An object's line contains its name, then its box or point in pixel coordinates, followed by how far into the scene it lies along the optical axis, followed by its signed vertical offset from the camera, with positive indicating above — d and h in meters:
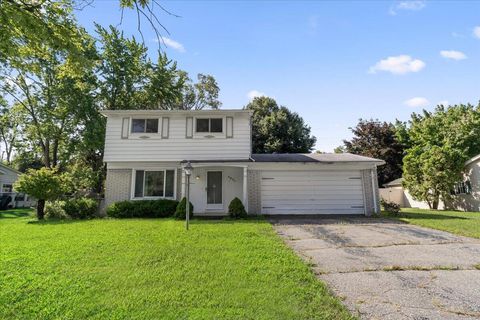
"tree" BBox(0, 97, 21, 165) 23.48 +7.76
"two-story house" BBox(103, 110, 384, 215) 12.98 +1.43
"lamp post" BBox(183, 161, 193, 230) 9.44 +1.04
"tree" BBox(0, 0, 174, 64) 4.11 +2.96
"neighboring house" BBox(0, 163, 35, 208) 22.07 +0.73
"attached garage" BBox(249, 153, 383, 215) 12.91 +0.59
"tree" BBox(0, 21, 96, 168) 19.11 +7.21
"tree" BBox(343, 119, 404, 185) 25.84 +5.20
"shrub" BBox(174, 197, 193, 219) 11.08 -0.57
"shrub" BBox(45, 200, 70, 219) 12.59 -0.65
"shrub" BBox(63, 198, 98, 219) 12.25 -0.49
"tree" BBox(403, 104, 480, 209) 17.80 +3.55
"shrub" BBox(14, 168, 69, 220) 11.65 +0.56
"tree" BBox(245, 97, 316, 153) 25.39 +6.35
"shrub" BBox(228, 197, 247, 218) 11.37 -0.52
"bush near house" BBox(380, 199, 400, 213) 12.95 -0.45
